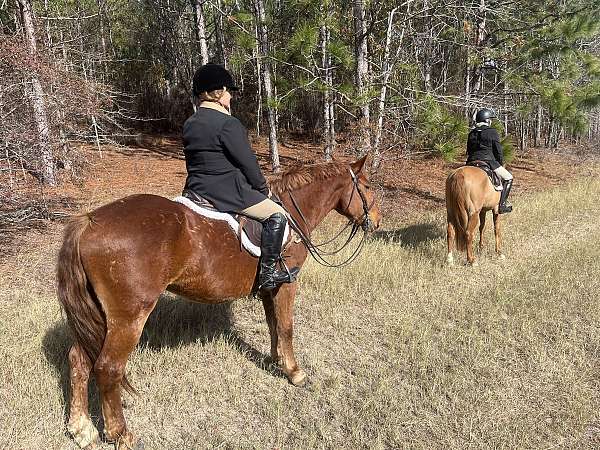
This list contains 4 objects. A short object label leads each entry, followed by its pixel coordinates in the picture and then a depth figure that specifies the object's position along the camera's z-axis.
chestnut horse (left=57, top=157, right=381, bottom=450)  3.04
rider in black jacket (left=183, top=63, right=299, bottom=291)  3.41
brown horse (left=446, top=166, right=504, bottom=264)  7.12
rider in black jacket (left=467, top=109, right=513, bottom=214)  7.49
